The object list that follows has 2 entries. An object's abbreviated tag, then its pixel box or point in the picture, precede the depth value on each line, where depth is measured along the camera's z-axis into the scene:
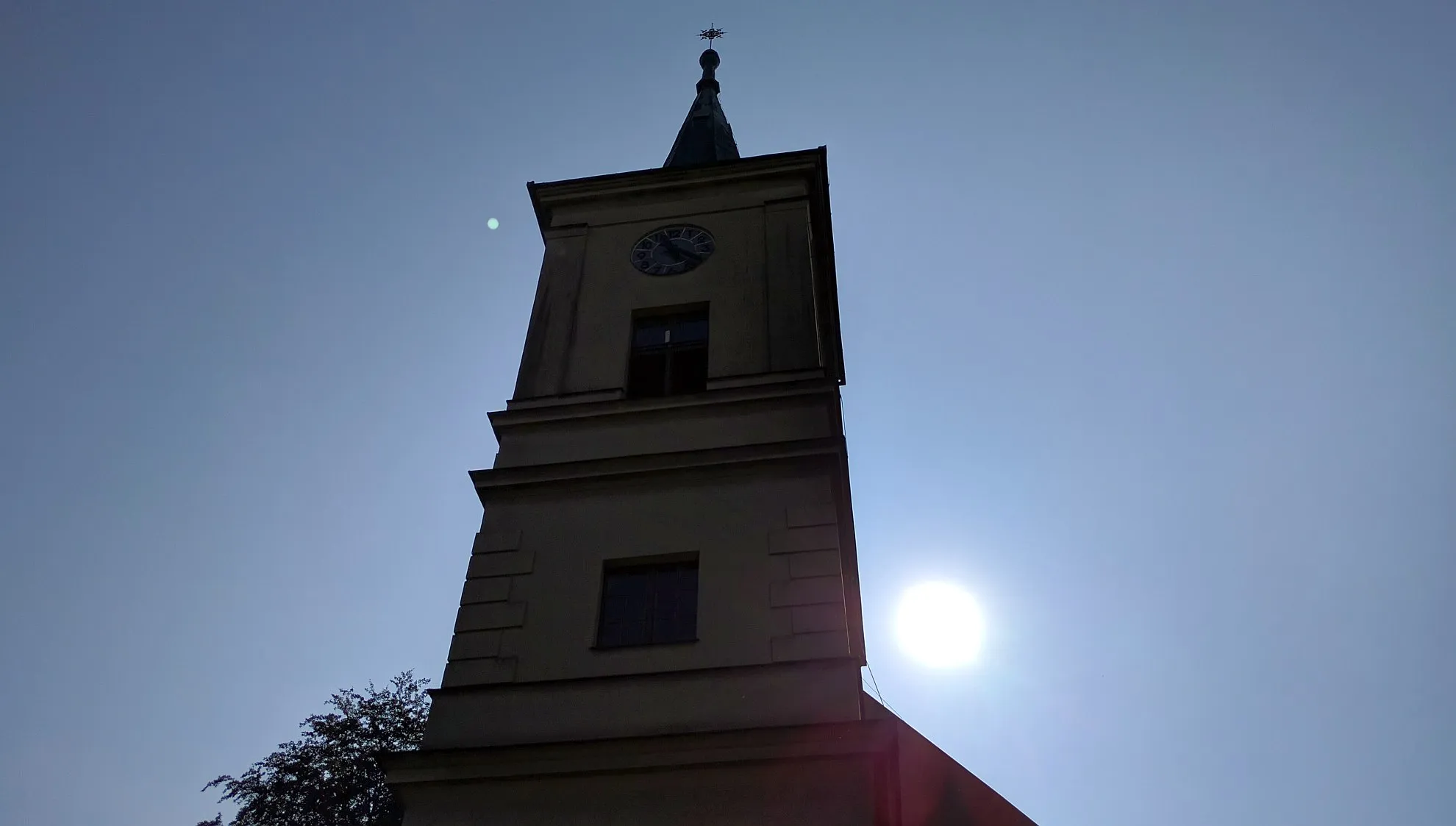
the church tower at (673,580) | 10.15
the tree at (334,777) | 21.31
